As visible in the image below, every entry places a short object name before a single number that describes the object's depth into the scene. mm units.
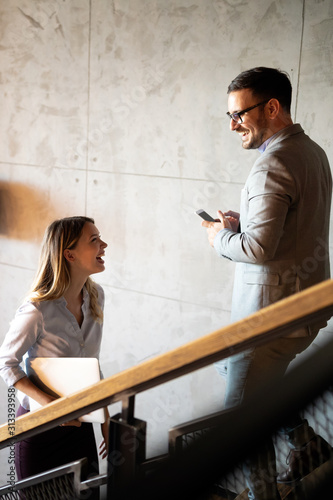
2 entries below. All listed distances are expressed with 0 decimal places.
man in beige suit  2080
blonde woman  2166
